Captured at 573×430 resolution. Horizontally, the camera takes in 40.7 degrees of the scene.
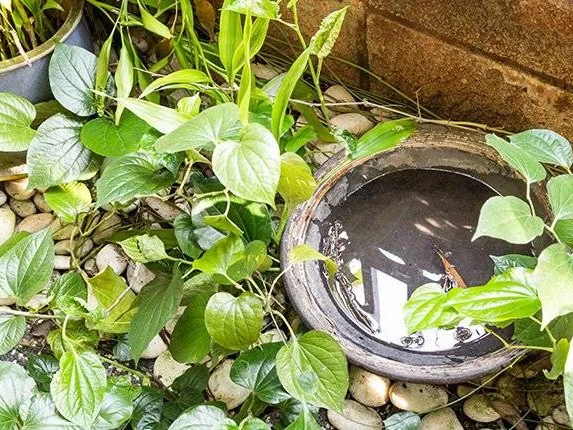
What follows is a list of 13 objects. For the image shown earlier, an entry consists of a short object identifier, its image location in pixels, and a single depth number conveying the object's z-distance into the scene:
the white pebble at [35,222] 1.51
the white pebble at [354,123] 1.56
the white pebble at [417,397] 1.28
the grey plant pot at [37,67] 1.37
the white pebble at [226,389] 1.31
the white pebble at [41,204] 1.54
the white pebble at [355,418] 1.27
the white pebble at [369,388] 1.30
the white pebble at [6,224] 1.49
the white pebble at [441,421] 1.26
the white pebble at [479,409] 1.27
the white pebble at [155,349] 1.37
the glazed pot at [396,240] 1.20
